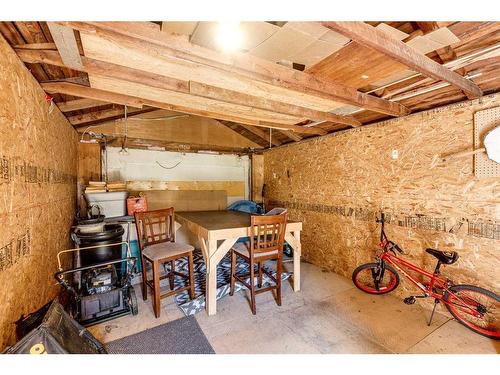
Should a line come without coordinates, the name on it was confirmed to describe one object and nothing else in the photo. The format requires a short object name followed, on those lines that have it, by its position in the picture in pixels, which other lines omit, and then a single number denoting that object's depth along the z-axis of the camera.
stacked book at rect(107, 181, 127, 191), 3.91
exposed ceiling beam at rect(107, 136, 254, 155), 4.49
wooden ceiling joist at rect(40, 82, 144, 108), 2.25
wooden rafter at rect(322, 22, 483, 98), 1.35
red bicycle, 2.32
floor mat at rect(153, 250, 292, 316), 2.79
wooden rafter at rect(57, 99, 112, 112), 2.95
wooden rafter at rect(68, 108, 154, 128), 3.63
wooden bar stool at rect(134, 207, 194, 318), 2.54
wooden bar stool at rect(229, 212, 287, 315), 2.60
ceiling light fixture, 1.42
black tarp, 1.27
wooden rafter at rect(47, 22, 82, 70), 1.42
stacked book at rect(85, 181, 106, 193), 3.72
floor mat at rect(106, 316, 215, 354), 2.05
